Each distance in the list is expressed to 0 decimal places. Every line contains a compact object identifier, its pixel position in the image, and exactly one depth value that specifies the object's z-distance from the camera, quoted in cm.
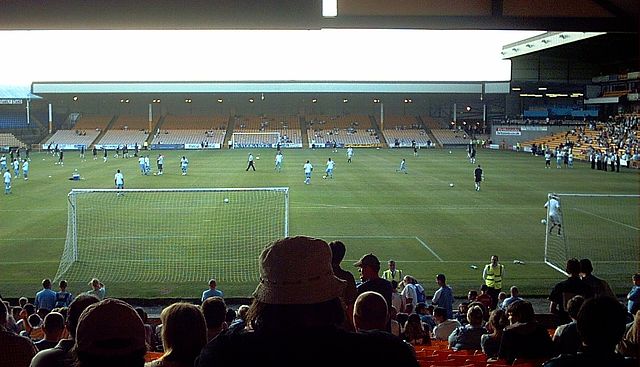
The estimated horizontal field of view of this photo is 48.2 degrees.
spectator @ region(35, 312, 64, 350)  634
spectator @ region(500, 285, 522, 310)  1133
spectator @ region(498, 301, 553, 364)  600
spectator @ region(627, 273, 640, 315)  1138
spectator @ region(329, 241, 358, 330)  590
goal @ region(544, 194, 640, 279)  2000
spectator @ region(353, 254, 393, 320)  709
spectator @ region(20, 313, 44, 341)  942
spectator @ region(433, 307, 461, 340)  1008
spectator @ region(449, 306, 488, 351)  852
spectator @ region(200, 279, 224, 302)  1285
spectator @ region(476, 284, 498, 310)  1258
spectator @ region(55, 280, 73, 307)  1310
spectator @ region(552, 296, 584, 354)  625
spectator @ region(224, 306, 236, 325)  924
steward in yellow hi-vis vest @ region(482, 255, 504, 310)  1527
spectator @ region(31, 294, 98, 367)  359
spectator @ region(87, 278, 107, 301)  1315
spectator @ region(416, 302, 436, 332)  1123
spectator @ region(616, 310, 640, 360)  509
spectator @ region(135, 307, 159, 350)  825
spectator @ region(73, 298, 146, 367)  279
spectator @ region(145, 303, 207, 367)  376
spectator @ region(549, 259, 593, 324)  953
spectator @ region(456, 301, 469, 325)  1225
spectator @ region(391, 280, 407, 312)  1067
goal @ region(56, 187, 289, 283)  1889
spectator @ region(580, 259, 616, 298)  964
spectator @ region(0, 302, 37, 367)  420
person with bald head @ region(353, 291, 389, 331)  471
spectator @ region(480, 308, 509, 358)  757
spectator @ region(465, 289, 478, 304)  1343
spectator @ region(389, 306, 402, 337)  686
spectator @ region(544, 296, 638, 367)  346
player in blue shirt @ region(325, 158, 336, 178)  4303
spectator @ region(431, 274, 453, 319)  1297
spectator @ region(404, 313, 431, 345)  848
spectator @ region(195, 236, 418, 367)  240
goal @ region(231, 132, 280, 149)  8306
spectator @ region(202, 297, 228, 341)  597
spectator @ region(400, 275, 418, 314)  1245
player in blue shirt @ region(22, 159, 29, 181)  4269
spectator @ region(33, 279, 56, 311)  1288
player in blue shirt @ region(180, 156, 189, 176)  4425
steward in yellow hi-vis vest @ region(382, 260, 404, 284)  1530
